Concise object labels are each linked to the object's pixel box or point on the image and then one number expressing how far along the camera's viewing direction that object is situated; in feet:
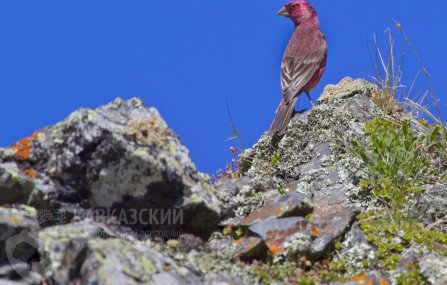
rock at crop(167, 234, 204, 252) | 39.88
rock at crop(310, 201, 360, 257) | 40.70
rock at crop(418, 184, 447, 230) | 46.54
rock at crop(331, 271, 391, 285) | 36.88
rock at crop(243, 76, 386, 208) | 51.06
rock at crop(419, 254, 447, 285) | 37.66
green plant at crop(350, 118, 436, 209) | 48.44
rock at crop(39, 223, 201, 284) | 32.50
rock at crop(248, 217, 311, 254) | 40.27
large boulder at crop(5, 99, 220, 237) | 38.86
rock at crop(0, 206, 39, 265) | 37.19
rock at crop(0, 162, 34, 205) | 39.19
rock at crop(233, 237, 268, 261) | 40.14
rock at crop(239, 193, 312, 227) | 42.42
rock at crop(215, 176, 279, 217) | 44.93
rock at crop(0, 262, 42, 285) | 35.66
